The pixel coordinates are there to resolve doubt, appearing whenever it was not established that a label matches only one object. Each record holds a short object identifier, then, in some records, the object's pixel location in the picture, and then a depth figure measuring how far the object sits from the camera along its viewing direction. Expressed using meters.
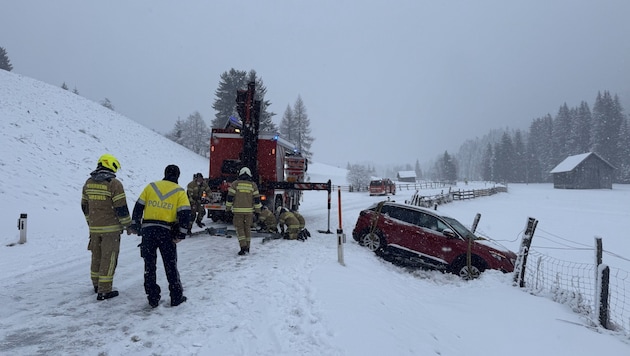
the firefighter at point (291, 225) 9.97
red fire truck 11.07
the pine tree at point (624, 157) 62.91
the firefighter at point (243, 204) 7.92
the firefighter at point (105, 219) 4.79
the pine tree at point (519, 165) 81.81
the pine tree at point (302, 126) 51.28
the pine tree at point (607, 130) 64.25
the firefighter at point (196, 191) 10.93
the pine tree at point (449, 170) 90.31
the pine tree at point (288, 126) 51.31
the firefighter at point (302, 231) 10.20
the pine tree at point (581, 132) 70.75
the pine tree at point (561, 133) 74.88
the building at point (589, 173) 53.82
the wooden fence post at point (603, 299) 5.68
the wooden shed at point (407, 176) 93.49
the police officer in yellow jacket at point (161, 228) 4.55
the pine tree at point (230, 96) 41.28
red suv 8.64
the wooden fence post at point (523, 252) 7.47
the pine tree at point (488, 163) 88.31
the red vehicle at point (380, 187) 40.71
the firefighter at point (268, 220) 10.51
